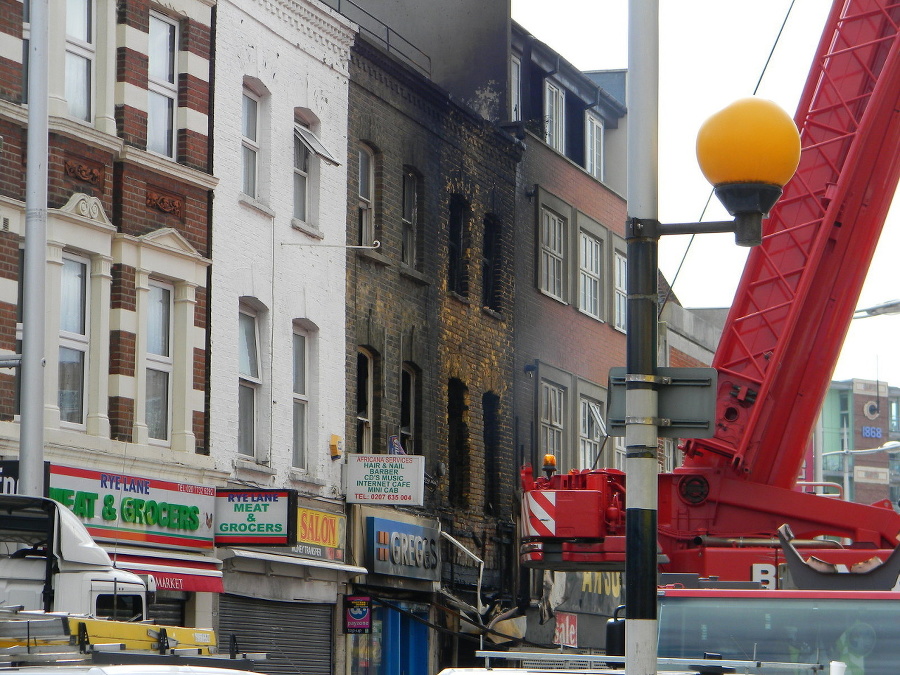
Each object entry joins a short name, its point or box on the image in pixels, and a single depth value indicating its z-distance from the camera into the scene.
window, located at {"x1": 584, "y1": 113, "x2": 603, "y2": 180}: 37.94
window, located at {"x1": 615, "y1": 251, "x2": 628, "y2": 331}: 38.81
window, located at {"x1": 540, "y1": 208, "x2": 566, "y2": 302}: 34.16
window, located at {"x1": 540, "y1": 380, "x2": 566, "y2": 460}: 33.94
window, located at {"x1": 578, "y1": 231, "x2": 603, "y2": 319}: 36.59
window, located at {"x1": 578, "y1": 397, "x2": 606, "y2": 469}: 36.44
